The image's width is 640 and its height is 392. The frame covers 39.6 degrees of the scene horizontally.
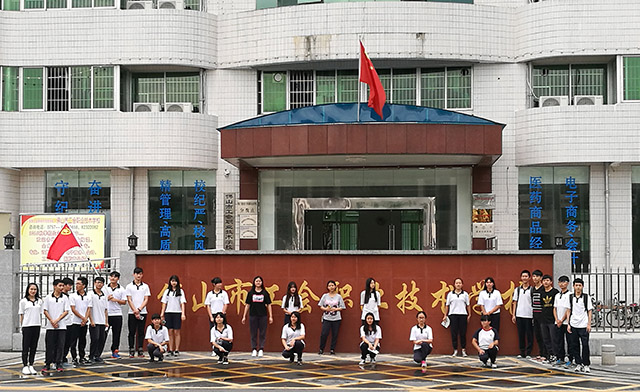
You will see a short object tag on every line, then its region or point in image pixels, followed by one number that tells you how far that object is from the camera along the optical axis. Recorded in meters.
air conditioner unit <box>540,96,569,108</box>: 23.78
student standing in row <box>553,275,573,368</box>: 14.91
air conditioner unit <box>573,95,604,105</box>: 23.73
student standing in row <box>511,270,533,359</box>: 16.06
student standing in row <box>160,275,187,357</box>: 16.69
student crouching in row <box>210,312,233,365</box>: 15.63
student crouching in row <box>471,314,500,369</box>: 15.16
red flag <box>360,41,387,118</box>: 20.81
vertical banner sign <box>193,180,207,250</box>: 24.72
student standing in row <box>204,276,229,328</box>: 16.48
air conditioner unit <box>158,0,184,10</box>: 25.23
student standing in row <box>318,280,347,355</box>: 16.44
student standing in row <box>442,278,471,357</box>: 16.34
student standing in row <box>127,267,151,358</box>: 16.56
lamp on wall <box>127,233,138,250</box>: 17.74
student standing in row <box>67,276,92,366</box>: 15.52
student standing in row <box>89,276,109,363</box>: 15.88
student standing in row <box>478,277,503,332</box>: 16.19
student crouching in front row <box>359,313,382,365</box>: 15.20
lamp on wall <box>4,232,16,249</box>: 16.97
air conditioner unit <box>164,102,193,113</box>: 25.00
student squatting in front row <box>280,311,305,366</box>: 15.59
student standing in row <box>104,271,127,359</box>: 16.42
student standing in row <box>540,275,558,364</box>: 15.38
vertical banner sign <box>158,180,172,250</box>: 24.77
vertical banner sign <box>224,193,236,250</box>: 24.50
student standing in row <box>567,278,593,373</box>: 14.62
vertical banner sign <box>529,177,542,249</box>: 23.80
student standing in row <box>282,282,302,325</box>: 16.39
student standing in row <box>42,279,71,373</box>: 14.82
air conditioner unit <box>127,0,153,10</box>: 25.00
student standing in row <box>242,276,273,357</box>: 16.56
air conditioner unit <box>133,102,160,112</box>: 24.72
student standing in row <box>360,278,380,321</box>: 16.23
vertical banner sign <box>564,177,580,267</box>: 23.61
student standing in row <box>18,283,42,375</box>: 14.53
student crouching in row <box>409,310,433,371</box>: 14.88
